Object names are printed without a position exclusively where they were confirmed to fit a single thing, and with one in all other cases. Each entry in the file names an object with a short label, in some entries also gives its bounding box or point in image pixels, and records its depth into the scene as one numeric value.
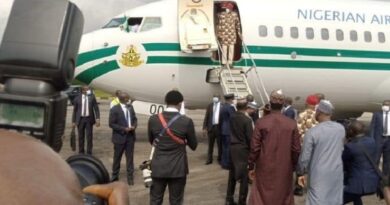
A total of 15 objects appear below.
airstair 13.62
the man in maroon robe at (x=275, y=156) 6.37
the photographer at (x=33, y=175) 1.00
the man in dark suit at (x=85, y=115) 13.09
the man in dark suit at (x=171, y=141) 6.62
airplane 13.98
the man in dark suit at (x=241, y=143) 8.12
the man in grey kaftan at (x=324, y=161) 6.23
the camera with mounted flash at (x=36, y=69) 1.47
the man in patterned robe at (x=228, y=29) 14.45
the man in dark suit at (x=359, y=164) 6.55
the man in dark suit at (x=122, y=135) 10.19
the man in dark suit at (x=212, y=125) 12.73
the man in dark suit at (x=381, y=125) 11.39
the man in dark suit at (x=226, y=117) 11.70
